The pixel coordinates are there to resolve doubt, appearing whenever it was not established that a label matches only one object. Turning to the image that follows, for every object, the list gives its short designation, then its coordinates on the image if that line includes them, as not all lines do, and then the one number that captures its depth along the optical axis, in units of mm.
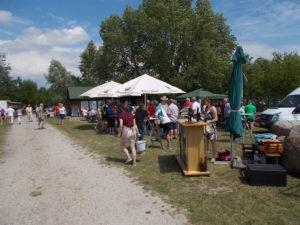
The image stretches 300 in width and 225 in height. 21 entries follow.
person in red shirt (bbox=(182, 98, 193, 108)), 17703
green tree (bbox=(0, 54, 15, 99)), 83938
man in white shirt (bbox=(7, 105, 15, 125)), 32156
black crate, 7414
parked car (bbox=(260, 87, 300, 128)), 15828
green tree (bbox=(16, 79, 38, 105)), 89850
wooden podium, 8695
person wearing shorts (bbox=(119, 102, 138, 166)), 10219
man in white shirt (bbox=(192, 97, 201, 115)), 17680
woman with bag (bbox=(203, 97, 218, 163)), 10023
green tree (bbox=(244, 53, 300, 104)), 39594
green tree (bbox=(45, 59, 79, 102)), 90188
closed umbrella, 9398
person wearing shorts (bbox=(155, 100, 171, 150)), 13125
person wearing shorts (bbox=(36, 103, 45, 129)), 24578
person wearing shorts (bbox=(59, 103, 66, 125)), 29197
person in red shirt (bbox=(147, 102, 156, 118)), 16616
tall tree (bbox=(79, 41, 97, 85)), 68375
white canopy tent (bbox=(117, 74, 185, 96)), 16828
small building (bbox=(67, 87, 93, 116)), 52597
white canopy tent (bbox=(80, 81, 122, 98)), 20603
